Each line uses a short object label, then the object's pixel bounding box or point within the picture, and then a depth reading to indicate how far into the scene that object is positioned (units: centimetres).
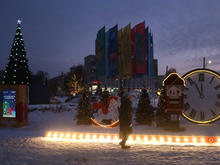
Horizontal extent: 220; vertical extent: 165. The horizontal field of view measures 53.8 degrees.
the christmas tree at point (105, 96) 1457
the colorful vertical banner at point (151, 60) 2398
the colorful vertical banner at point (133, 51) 2073
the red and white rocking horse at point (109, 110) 1166
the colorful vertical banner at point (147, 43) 2211
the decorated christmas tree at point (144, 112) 1172
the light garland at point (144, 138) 768
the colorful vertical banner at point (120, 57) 2245
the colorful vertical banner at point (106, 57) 2305
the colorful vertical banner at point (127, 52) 2058
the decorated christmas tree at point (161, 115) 1102
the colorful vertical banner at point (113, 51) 2155
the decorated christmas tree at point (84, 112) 1258
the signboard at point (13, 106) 1249
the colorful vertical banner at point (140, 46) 2042
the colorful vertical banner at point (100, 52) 2198
